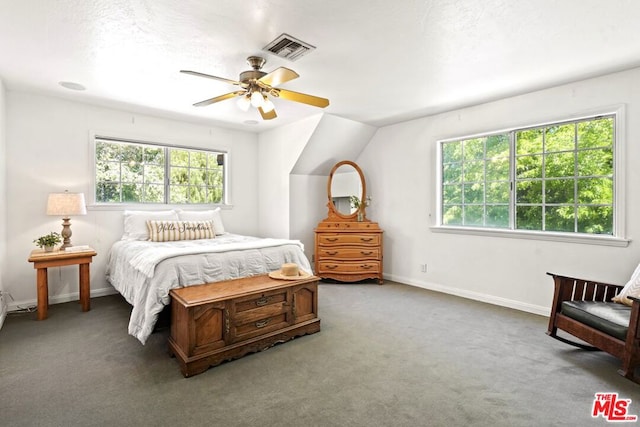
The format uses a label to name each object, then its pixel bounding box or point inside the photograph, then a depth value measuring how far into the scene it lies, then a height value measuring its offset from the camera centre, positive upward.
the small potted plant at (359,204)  5.14 +0.04
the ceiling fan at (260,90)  2.58 +0.99
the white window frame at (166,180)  4.14 +0.38
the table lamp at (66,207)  3.54 -0.01
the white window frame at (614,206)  3.02 +0.01
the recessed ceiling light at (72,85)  3.39 +1.28
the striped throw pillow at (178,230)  4.03 -0.31
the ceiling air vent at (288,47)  2.42 +1.24
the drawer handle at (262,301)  2.64 -0.77
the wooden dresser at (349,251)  4.81 -0.67
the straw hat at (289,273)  2.94 -0.61
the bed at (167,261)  2.59 -0.51
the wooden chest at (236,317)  2.29 -0.87
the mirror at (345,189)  5.20 +0.29
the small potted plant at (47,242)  3.48 -0.39
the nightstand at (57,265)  3.30 -0.62
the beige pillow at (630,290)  2.44 -0.64
